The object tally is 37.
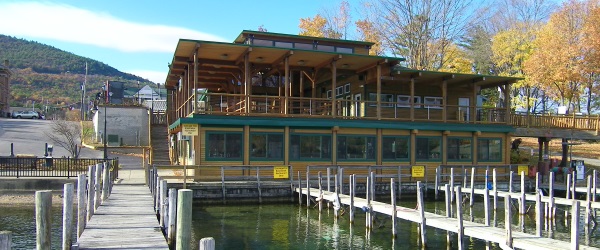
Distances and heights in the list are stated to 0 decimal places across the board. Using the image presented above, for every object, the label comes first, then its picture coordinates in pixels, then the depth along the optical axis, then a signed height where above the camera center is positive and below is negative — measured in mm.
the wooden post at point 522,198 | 17562 -2522
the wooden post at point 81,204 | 12473 -1965
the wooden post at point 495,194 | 20492 -2713
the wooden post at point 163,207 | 15000 -2391
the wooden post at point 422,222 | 15336 -2875
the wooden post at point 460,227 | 13891 -2760
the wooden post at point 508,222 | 12344 -2395
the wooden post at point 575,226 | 11258 -2252
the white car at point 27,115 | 78375 +1623
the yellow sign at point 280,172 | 23703 -2148
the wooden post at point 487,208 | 15172 -2476
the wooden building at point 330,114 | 24969 +705
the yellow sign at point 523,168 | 28938 -2345
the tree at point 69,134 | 36869 -747
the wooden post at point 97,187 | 15948 -1940
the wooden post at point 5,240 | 6746 -1527
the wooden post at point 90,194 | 15098 -2050
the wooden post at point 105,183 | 17967 -2058
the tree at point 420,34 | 45000 +8295
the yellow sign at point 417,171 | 26406 -2309
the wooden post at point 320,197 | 21078 -2939
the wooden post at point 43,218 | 8742 -1603
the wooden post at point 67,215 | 10062 -1850
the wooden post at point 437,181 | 25266 -2702
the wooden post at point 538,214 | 14414 -2546
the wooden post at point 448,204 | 16459 -2542
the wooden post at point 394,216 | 16578 -2931
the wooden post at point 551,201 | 19047 -2769
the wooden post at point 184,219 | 9844 -1871
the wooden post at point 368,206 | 17906 -2810
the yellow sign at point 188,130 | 23578 -189
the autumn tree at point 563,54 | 39562 +5740
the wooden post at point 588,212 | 18281 -3064
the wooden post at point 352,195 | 18891 -2590
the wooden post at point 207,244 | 7195 -1668
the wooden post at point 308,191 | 22000 -2803
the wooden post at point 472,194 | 20500 -2821
